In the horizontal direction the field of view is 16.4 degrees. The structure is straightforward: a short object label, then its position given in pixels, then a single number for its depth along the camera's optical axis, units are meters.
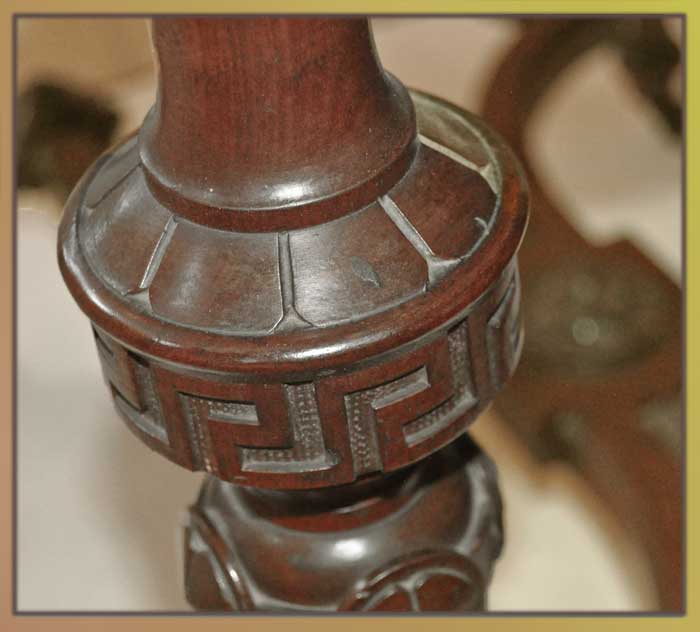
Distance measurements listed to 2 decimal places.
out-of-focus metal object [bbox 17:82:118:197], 1.02
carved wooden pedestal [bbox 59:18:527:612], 0.53
